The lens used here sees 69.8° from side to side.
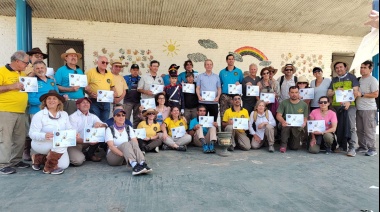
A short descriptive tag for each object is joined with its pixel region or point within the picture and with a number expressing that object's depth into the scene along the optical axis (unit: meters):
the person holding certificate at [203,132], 5.07
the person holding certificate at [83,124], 4.07
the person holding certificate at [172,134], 5.18
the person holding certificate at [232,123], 5.29
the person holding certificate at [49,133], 3.59
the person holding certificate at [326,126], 5.02
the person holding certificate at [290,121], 5.22
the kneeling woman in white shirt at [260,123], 5.38
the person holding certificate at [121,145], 3.67
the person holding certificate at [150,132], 5.03
